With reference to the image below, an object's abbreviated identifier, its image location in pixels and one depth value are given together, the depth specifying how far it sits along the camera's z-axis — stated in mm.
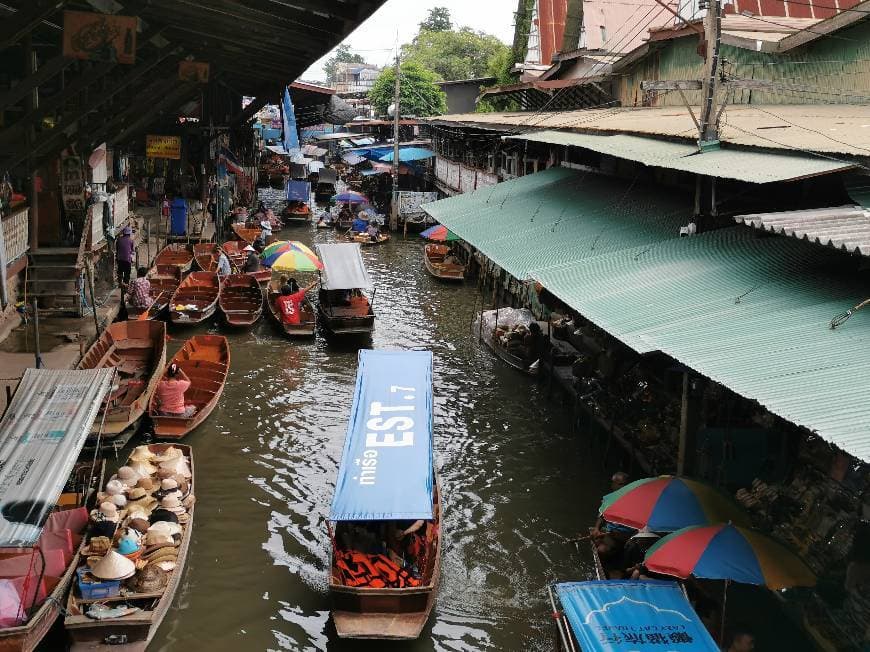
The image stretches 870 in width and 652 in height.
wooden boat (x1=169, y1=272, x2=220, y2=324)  21172
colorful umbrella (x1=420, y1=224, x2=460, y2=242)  28125
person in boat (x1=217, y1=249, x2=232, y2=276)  24953
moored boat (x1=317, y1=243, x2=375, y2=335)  21141
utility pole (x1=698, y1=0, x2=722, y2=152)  11906
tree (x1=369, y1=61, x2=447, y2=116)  58344
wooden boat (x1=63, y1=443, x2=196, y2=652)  8680
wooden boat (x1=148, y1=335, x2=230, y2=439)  14391
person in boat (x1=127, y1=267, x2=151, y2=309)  20109
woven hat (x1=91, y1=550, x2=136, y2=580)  9102
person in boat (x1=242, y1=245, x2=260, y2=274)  25922
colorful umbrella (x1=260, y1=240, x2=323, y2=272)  22078
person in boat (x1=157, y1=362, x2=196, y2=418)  14516
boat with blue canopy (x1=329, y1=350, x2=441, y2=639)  9242
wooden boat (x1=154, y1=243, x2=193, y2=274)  25281
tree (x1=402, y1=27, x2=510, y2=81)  77188
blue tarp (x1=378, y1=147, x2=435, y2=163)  42656
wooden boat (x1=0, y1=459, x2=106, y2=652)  8117
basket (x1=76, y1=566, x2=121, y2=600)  9000
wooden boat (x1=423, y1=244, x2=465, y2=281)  28484
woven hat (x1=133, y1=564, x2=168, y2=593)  9398
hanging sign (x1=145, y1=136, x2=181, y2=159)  26250
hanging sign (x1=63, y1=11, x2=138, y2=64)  11961
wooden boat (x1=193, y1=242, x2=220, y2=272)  25938
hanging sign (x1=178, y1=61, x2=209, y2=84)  20391
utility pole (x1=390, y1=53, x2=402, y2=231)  39312
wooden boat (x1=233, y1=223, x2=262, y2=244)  32906
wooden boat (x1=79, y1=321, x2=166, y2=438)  13539
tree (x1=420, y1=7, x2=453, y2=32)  105812
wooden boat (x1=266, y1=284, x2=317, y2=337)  21328
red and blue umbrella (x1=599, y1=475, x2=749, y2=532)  8742
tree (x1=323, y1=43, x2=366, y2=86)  149750
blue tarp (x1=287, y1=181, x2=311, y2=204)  42719
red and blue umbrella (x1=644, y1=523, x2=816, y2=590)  7754
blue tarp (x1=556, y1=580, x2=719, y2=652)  7125
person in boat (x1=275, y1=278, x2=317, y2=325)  21656
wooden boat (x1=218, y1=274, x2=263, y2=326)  22000
